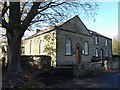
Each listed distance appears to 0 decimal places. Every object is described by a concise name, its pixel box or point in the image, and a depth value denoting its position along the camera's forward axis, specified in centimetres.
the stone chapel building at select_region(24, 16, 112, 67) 1226
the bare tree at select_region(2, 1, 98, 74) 704
